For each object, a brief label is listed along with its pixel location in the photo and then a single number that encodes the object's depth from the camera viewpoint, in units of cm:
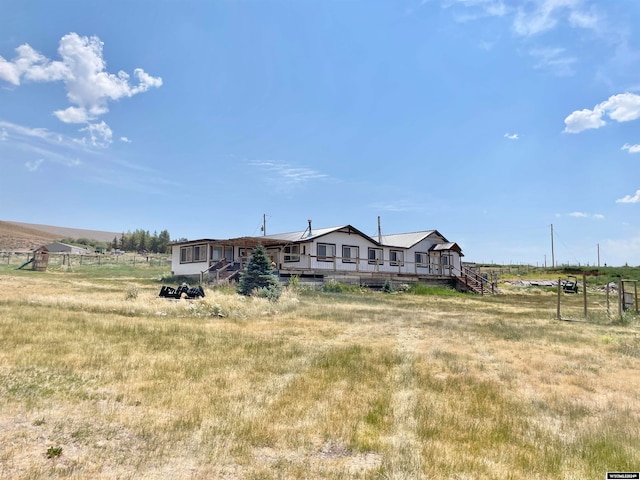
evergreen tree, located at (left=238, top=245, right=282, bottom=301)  2092
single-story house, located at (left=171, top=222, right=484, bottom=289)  3141
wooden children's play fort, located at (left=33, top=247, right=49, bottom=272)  3841
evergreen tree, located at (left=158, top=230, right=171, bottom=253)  9100
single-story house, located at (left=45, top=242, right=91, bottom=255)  7164
